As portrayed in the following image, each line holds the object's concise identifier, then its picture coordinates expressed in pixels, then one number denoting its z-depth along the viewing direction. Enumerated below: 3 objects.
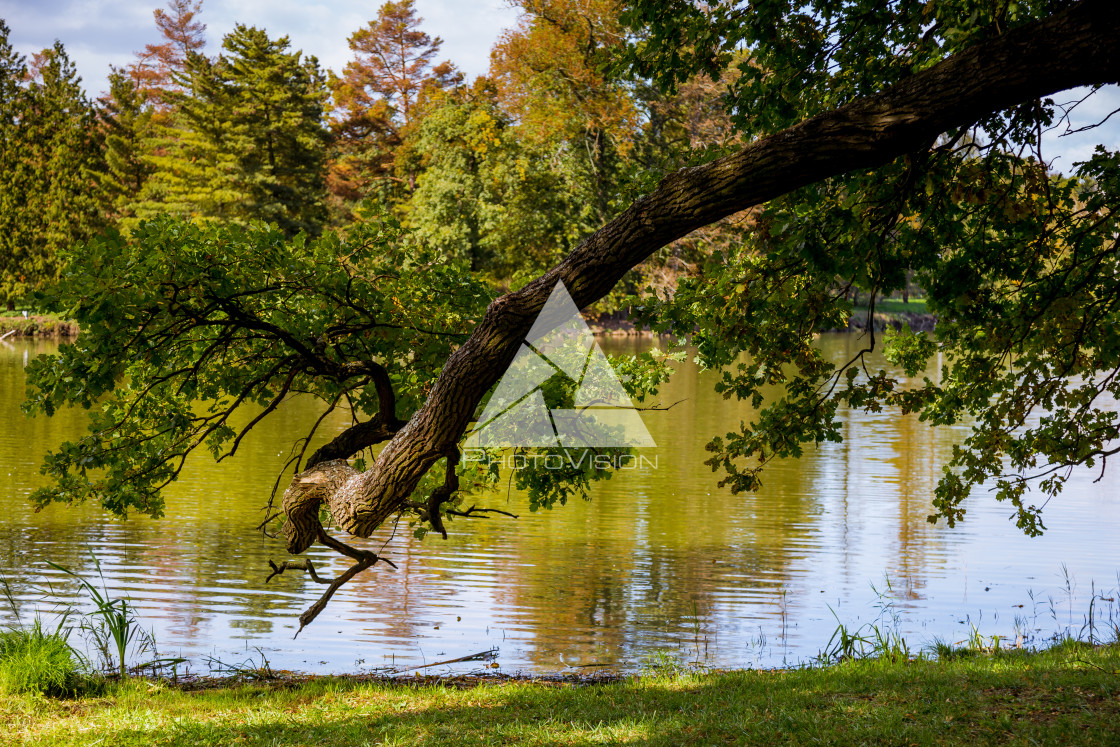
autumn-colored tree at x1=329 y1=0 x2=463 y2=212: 55.53
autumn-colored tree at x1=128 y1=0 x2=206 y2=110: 60.03
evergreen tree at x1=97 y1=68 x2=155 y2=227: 52.59
